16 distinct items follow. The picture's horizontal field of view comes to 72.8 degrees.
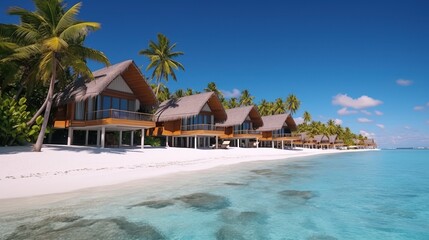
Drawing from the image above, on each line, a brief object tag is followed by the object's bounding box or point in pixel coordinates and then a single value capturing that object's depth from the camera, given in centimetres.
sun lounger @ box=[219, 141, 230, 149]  3167
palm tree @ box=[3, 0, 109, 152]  1414
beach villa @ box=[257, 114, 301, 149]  4162
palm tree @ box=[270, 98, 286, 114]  6456
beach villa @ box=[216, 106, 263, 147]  3625
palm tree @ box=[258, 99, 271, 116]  6376
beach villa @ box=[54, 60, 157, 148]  1942
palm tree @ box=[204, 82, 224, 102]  4931
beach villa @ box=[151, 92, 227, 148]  2823
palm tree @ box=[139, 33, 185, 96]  3288
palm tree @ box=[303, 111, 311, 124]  7606
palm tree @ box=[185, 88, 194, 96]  4796
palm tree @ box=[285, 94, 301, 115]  7006
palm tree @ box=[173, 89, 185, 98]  4675
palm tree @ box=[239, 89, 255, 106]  6117
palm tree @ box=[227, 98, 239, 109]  5705
